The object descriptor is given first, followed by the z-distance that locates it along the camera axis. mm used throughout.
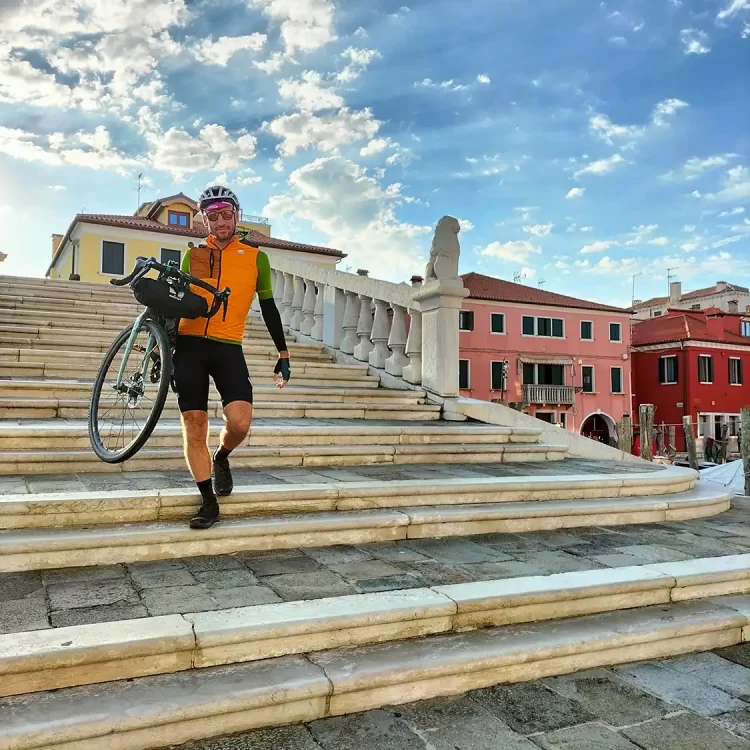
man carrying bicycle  3182
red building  36469
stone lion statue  6836
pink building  34750
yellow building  32031
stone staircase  2002
